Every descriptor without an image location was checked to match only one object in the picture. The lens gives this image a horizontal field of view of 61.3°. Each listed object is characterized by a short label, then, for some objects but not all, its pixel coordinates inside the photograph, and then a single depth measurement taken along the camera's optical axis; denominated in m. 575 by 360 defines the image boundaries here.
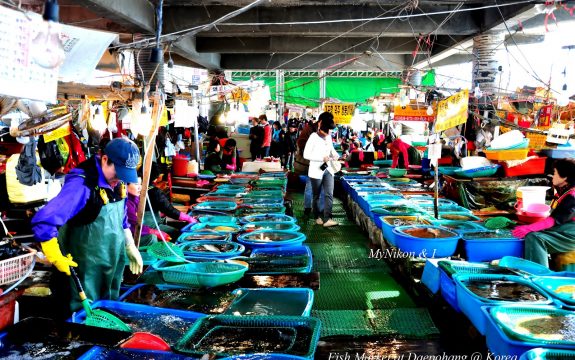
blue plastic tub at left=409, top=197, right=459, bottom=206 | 7.43
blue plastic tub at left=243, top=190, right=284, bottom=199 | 8.04
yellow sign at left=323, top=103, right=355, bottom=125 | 15.73
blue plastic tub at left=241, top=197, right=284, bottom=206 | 7.32
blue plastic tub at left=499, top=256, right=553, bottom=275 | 4.40
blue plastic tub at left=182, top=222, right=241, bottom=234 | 5.62
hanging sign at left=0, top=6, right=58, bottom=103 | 2.43
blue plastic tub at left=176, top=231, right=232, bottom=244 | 5.19
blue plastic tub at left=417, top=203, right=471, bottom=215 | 6.84
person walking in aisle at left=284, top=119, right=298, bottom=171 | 17.29
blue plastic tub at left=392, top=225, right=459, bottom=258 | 4.98
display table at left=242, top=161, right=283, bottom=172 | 12.19
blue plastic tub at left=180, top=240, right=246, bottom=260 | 4.42
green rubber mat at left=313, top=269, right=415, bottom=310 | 5.28
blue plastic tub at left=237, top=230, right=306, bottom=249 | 4.85
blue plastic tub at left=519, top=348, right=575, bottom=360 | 2.60
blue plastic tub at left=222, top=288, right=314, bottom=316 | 3.33
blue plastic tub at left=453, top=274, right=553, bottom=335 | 3.46
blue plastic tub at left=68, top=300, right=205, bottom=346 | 2.99
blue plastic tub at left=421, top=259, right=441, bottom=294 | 4.65
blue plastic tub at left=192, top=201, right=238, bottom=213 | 6.76
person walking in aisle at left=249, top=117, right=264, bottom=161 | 16.92
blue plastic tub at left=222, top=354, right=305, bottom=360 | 2.33
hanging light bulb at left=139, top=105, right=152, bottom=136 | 6.04
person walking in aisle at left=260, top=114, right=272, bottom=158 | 16.94
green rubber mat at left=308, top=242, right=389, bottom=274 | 6.54
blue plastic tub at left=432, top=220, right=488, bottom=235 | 5.73
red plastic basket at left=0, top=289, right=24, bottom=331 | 2.88
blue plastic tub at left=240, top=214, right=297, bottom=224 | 6.17
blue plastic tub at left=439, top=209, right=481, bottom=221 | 6.47
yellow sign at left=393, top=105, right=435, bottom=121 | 13.05
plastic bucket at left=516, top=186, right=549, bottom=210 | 6.76
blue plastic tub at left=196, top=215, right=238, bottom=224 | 6.06
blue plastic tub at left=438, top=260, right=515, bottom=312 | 4.20
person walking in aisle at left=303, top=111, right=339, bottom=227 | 8.42
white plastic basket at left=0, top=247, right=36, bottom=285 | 3.14
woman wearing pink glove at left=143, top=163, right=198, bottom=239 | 5.73
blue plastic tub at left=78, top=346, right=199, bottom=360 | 2.41
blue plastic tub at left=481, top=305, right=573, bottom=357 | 2.77
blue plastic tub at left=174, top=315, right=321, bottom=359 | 2.59
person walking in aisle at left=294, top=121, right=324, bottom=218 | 9.93
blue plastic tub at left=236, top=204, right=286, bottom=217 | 6.70
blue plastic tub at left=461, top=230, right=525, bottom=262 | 5.07
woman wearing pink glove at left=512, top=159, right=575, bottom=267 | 4.90
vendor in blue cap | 3.11
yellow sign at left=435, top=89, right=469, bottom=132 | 6.02
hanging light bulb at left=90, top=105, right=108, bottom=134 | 7.56
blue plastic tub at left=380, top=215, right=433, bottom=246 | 5.66
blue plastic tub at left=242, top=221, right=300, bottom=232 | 5.75
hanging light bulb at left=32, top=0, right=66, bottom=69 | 2.04
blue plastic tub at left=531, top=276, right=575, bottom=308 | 3.87
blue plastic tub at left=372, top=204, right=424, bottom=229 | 6.61
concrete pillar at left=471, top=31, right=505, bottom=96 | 11.84
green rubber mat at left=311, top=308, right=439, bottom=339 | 4.46
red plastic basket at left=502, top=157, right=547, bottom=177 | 8.86
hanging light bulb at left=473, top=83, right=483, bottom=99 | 9.50
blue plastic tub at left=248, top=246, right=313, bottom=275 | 4.10
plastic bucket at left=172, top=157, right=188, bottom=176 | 10.51
